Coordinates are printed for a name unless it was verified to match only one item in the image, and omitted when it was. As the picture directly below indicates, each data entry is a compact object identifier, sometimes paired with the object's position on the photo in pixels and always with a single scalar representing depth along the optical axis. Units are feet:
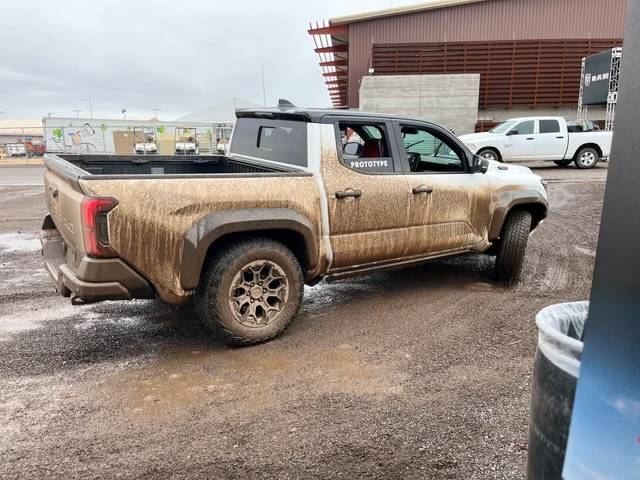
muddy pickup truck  11.03
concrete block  82.89
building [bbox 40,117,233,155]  93.56
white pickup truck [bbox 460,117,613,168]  52.90
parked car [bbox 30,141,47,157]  108.57
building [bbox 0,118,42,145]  115.29
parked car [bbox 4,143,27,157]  106.73
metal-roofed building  87.51
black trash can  4.49
